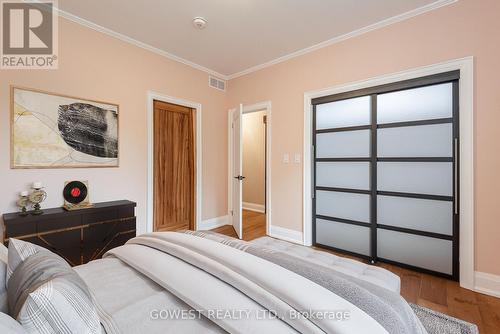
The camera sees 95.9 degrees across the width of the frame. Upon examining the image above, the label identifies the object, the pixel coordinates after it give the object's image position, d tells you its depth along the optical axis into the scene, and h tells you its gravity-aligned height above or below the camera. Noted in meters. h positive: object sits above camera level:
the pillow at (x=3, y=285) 0.76 -0.43
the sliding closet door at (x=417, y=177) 2.24 -0.10
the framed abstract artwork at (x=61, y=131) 2.14 +0.39
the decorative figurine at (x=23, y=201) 2.06 -0.32
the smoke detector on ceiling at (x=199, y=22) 2.45 +1.61
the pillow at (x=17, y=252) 0.87 -0.34
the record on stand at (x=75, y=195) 2.34 -0.29
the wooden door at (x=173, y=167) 3.29 +0.01
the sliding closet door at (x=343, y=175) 2.74 -0.10
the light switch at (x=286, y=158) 3.33 +0.14
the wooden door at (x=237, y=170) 3.41 -0.04
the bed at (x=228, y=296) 0.73 -0.49
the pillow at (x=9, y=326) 0.49 -0.36
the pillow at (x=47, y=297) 0.57 -0.37
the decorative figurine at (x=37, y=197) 2.09 -0.27
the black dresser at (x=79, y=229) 1.95 -0.59
